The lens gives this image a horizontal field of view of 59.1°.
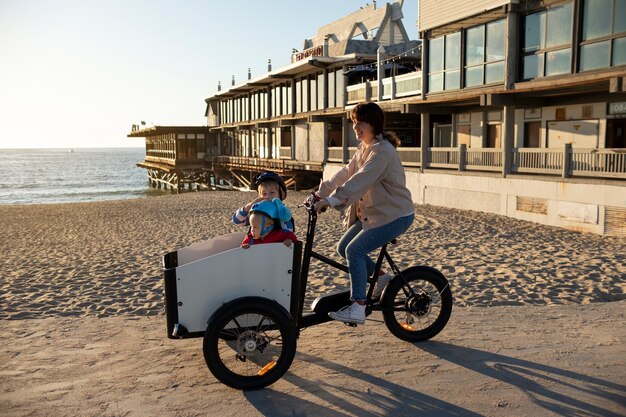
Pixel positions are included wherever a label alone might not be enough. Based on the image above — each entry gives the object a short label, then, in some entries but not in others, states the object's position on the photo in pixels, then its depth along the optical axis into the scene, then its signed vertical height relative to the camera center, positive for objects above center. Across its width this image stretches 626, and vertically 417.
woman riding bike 4.69 -0.51
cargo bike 4.22 -1.20
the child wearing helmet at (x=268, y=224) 4.33 -0.61
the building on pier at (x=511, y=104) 14.91 +1.48
